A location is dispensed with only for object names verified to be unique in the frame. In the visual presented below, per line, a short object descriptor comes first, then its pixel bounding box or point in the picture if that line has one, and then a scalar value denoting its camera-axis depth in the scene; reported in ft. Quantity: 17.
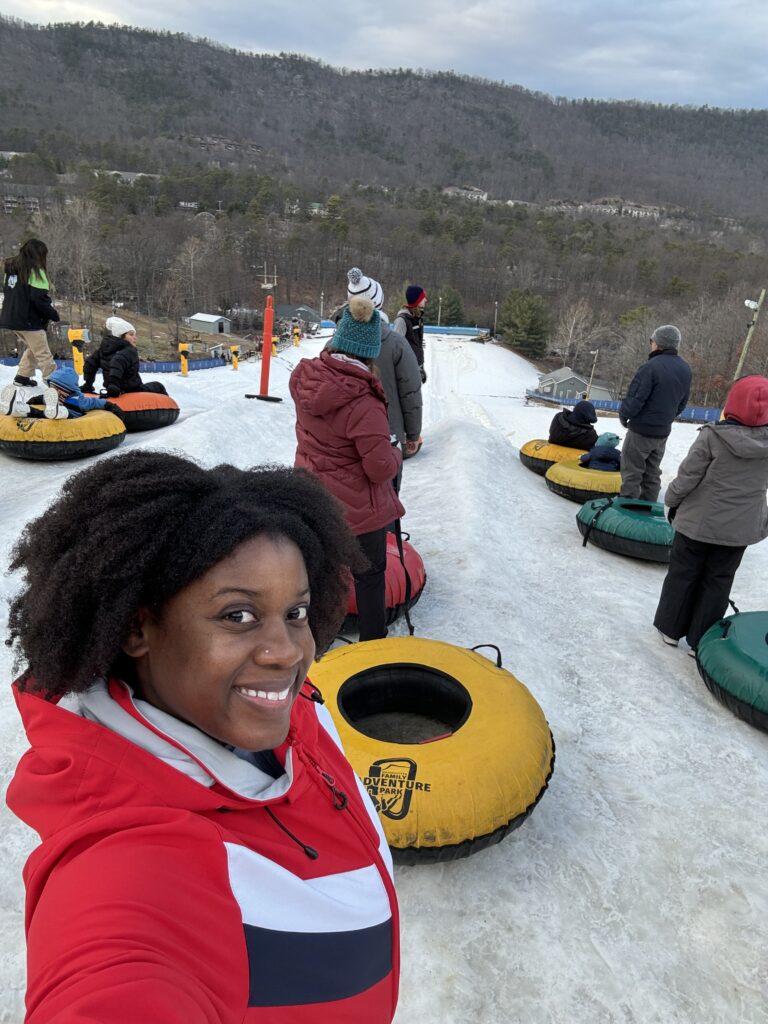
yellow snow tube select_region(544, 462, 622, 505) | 23.38
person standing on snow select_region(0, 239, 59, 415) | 22.38
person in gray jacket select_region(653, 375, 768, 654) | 11.89
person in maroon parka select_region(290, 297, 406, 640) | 10.13
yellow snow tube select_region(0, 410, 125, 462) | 21.38
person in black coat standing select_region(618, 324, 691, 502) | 18.83
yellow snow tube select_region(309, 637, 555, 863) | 7.81
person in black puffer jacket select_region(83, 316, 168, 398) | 25.25
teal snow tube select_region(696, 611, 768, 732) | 11.28
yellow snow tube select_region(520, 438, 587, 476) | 27.32
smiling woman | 2.55
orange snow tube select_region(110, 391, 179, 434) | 26.35
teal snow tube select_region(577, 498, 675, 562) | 18.52
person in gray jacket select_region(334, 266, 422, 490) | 18.75
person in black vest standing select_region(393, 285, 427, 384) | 21.63
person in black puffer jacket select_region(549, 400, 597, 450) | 27.55
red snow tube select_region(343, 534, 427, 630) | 13.73
